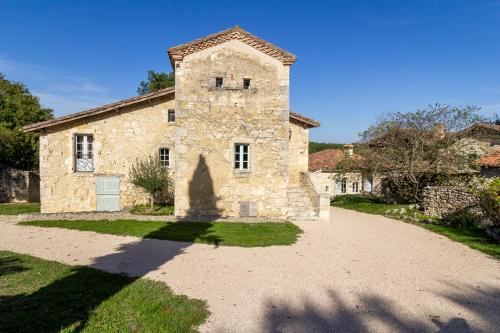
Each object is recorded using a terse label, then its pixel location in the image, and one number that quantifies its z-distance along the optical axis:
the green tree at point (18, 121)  23.44
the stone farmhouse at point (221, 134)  13.88
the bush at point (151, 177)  14.60
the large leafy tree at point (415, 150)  18.14
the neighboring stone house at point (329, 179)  29.88
